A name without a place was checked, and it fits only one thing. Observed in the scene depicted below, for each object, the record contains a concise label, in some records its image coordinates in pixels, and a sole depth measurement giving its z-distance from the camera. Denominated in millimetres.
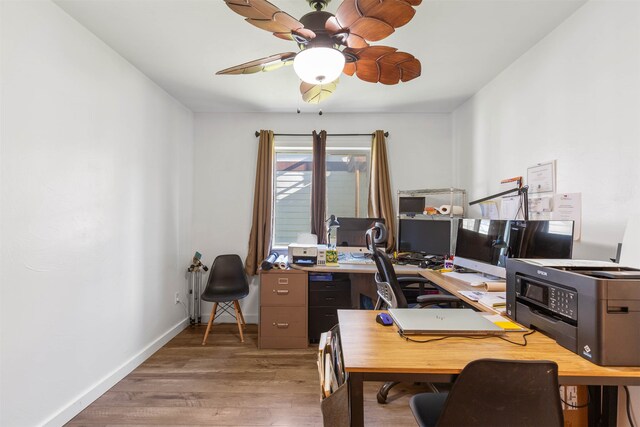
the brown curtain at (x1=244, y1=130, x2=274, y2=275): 3389
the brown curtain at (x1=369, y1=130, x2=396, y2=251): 3379
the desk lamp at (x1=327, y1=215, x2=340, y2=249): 3217
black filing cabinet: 2959
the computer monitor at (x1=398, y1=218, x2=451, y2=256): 2996
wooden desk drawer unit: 2871
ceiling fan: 1250
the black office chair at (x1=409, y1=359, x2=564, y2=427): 852
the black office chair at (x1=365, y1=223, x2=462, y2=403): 1938
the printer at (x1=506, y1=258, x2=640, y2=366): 986
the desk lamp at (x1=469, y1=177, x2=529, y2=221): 2009
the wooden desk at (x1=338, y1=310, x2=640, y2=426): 951
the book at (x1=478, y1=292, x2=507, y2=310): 1633
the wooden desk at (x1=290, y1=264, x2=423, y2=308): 2768
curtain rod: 3523
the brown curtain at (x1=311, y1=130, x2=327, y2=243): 3432
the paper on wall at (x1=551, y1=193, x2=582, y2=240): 1758
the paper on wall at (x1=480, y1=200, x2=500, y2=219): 2600
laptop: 1217
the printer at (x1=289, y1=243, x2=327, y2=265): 2979
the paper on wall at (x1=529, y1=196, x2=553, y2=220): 1973
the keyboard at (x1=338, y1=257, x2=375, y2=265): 3049
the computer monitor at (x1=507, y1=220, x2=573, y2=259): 1604
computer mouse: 1340
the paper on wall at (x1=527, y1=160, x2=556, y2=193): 1952
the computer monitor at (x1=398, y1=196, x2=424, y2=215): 3209
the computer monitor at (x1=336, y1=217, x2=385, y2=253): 3255
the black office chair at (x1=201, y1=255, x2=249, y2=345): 3008
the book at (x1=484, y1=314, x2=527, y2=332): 1280
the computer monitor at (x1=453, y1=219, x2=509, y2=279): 2049
